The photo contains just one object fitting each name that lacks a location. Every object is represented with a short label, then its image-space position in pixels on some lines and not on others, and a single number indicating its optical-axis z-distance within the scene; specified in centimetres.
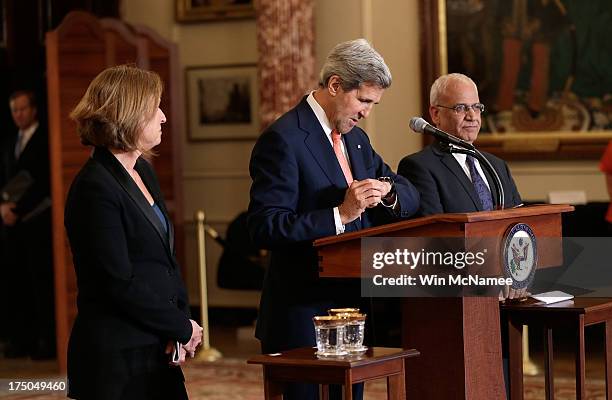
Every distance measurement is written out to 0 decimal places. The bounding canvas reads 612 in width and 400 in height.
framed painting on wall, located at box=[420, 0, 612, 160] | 930
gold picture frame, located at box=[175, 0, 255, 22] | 1093
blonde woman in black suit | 368
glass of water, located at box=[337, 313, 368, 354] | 376
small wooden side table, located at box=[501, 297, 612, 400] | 458
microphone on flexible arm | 428
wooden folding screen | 842
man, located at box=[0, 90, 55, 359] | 933
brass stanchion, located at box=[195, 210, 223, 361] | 903
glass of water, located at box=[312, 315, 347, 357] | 374
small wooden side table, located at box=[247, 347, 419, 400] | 363
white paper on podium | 471
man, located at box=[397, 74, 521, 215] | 484
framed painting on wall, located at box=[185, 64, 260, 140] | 1104
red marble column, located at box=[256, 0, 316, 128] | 991
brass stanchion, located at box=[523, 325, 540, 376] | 791
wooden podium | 402
